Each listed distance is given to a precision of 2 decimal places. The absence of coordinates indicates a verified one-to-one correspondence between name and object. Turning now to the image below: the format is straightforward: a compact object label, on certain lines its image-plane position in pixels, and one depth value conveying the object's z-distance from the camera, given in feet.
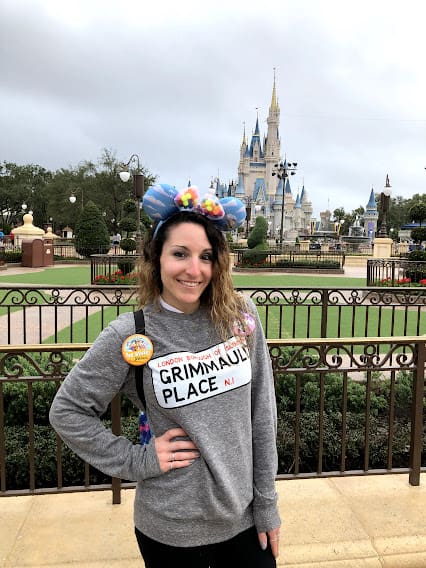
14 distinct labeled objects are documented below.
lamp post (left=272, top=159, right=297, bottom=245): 118.29
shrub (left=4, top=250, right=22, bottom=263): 80.43
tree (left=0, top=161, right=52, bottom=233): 221.05
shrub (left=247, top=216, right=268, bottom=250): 87.40
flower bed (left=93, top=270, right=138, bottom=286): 49.84
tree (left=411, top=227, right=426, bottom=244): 70.74
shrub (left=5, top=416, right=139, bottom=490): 12.37
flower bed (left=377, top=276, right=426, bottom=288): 48.80
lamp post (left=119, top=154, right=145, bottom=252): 55.82
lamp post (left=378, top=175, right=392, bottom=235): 73.75
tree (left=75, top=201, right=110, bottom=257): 92.68
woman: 4.99
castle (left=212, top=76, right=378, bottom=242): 312.71
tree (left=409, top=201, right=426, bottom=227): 74.84
